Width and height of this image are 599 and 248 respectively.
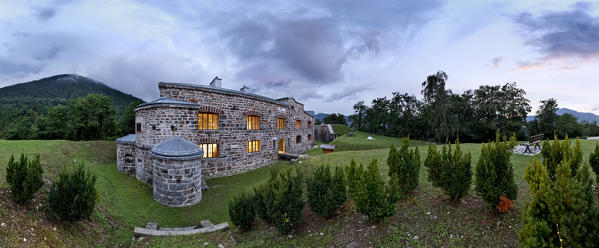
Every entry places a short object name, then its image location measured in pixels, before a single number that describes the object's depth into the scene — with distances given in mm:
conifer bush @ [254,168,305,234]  5406
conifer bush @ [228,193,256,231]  6254
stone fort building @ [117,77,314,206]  9281
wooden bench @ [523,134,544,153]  11110
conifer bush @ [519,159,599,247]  2623
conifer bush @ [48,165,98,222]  5312
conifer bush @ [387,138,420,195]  5996
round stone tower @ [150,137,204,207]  9117
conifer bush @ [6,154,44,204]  5258
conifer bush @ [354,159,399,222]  4801
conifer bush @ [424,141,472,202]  5062
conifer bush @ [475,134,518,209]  4340
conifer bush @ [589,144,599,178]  5574
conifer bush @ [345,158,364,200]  5183
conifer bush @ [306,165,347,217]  5688
